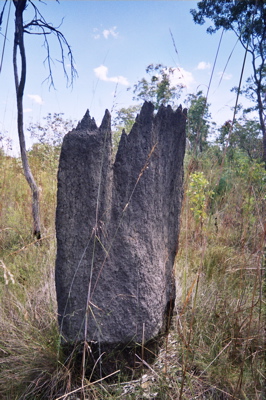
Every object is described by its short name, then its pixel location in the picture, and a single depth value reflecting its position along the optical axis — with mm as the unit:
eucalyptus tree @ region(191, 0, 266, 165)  9742
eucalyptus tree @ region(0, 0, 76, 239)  3040
